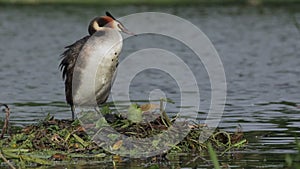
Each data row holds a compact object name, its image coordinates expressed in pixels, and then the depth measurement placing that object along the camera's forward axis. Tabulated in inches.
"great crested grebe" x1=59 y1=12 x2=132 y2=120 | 818.8
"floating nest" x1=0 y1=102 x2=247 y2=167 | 716.7
